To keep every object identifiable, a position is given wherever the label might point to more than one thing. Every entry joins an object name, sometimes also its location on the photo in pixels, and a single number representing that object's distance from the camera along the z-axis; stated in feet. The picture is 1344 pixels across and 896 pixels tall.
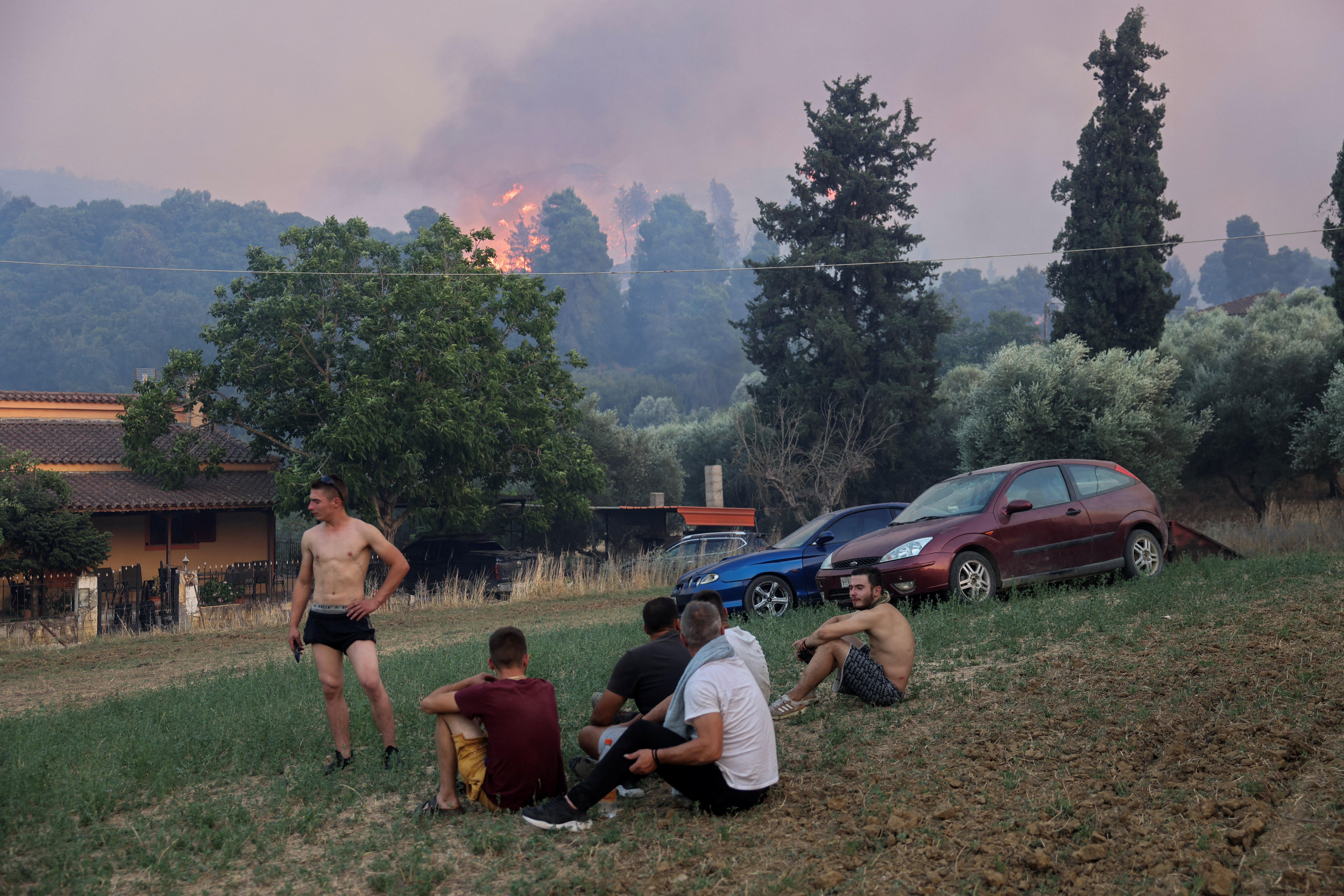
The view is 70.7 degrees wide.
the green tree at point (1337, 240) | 74.23
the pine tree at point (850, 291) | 117.80
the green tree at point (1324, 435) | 73.15
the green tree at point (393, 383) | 79.56
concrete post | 113.19
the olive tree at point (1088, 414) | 80.94
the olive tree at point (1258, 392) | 87.10
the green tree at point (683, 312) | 377.30
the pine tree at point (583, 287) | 431.43
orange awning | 89.71
